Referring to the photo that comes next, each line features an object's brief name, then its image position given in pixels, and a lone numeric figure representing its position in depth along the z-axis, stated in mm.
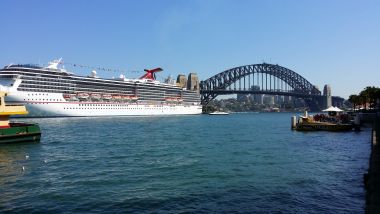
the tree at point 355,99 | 102588
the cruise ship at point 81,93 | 81562
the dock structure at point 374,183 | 9375
